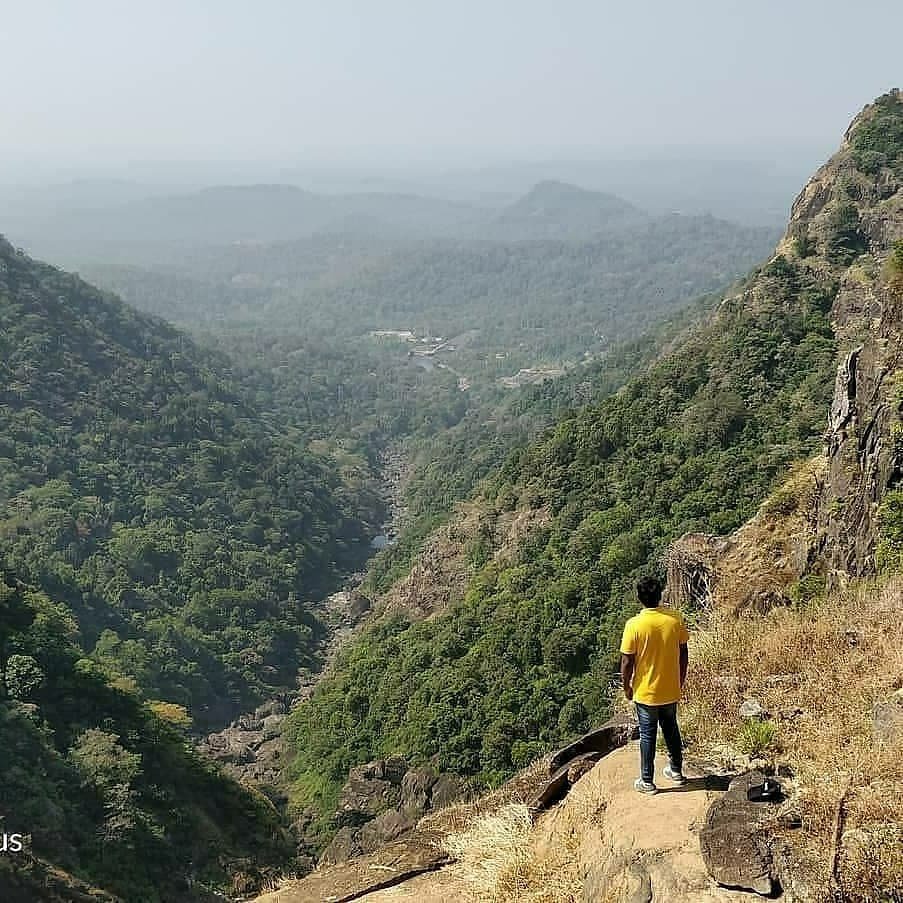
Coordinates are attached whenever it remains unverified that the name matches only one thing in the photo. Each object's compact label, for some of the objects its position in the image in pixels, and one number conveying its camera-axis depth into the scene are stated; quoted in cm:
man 690
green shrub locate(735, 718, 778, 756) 709
